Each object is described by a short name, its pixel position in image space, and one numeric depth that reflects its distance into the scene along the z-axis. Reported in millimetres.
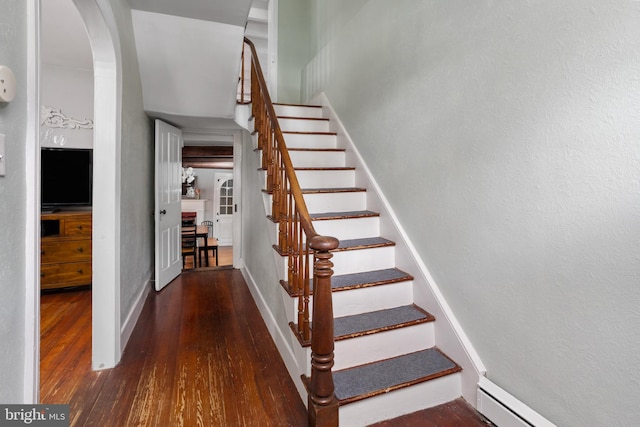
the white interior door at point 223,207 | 9414
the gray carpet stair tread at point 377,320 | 1848
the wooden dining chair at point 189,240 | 6054
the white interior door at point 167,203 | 3643
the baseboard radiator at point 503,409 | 1396
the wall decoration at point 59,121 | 3775
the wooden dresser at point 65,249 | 3516
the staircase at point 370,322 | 1632
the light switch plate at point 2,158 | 877
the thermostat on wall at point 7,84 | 856
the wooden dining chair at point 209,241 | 6282
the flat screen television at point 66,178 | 3670
